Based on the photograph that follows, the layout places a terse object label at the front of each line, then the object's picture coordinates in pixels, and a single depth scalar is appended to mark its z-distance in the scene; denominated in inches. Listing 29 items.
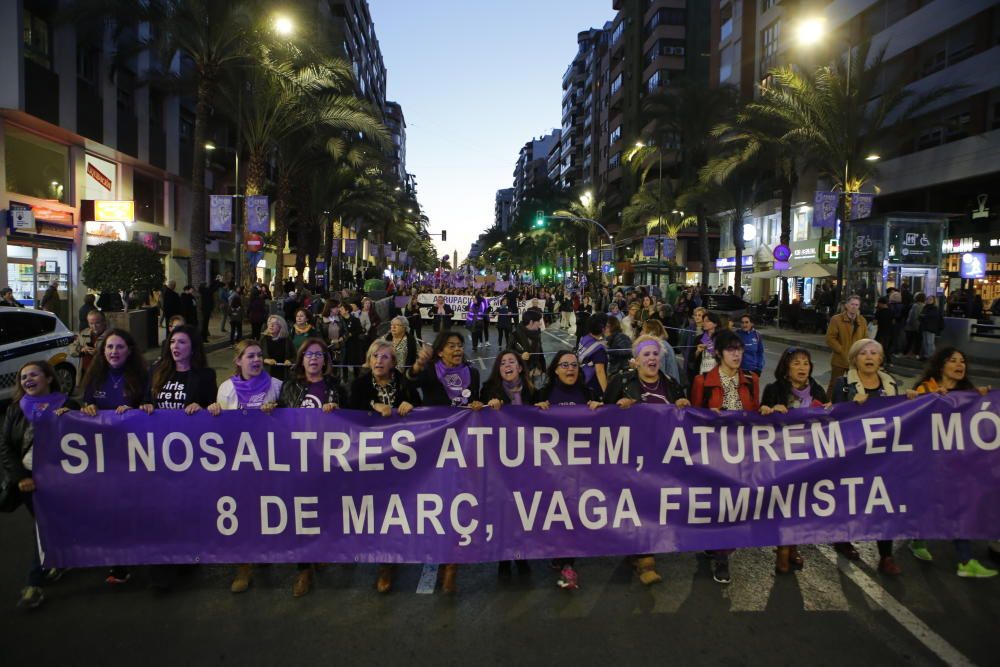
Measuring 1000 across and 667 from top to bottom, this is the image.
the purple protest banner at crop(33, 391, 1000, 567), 187.6
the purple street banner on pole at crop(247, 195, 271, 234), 1027.3
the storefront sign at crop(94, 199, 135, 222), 973.8
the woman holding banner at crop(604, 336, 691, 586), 209.0
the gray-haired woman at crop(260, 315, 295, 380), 407.2
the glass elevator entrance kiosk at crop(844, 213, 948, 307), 1001.5
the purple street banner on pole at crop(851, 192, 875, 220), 1057.5
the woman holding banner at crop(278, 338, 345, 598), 204.2
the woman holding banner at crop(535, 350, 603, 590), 206.7
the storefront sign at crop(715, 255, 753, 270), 2145.7
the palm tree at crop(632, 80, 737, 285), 1626.5
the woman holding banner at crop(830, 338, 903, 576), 215.0
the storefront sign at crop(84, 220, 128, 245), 1003.9
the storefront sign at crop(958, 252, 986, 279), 1155.9
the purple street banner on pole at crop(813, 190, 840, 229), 1064.2
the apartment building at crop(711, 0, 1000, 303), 1120.2
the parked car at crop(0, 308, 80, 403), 408.8
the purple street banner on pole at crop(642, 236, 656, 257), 1793.8
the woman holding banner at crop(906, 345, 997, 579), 201.5
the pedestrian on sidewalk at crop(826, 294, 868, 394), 335.6
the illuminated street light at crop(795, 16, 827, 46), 1003.9
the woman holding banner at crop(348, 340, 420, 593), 203.2
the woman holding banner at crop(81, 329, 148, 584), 201.3
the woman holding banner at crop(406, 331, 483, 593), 217.5
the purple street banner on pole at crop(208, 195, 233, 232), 995.3
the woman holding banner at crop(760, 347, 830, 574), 204.7
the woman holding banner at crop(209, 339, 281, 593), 203.2
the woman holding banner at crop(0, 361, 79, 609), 183.2
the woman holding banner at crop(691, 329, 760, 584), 213.2
